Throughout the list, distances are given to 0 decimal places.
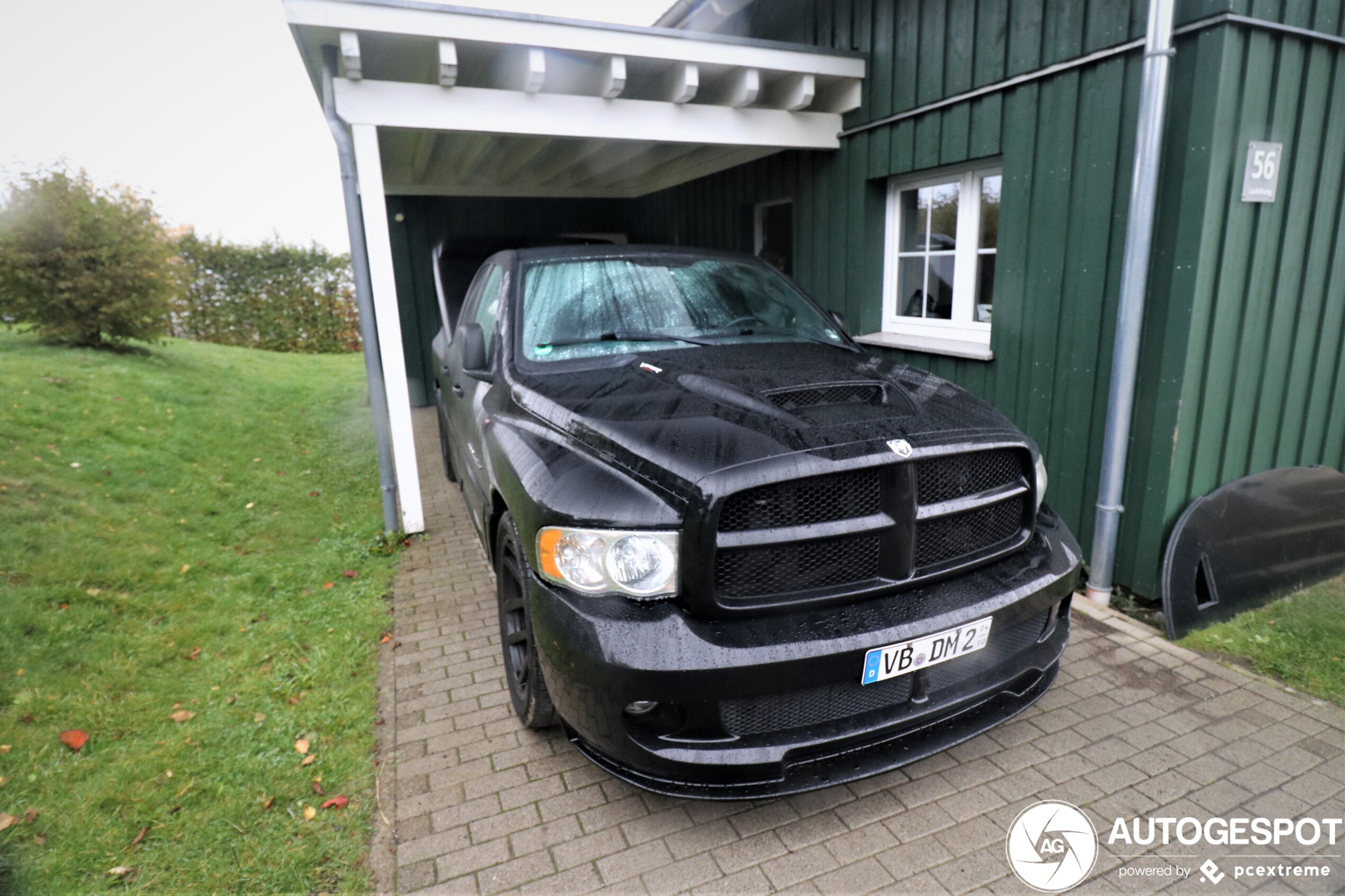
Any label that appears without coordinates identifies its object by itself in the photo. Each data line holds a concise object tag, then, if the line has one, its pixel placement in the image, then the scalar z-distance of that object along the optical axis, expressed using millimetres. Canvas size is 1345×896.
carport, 4238
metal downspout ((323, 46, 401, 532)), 4531
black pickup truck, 2031
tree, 8789
